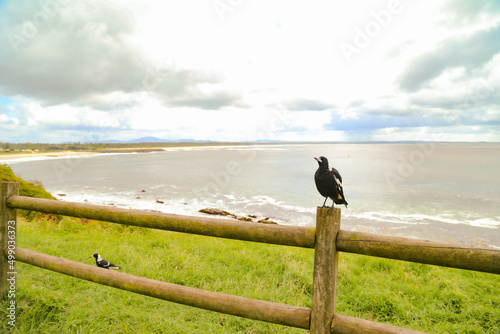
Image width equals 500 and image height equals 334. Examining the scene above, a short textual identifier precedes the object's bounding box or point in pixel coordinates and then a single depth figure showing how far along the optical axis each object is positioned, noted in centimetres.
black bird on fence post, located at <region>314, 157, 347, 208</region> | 301
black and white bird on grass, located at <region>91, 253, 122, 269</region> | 477
